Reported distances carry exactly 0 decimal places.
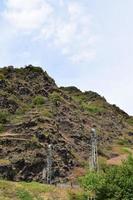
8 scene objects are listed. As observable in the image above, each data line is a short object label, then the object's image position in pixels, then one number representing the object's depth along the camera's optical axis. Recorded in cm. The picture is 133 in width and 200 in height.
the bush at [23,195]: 3066
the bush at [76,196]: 3189
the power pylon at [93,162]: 3884
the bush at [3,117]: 4928
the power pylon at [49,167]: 3902
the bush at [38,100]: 5411
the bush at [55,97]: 5503
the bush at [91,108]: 6434
